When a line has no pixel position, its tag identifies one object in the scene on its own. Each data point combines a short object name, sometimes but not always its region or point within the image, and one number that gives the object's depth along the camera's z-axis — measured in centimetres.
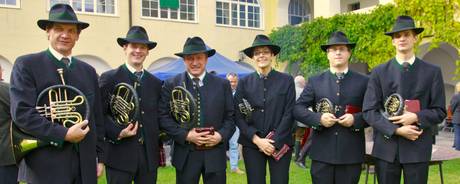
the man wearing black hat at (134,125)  414
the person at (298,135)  919
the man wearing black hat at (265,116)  447
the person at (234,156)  825
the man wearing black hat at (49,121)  321
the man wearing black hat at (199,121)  430
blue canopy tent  1117
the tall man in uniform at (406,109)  397
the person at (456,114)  1091
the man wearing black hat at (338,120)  431
